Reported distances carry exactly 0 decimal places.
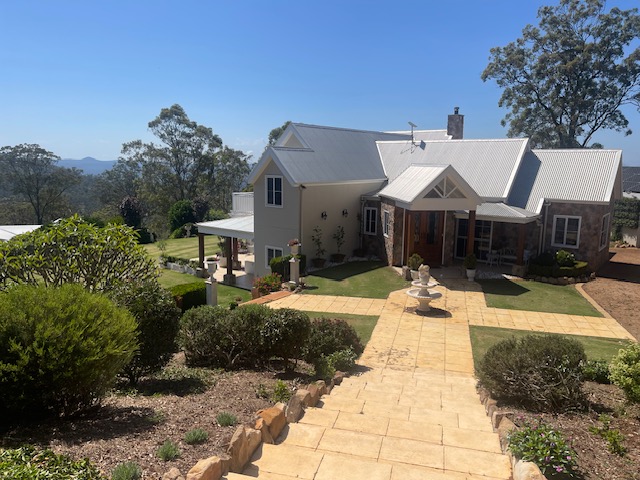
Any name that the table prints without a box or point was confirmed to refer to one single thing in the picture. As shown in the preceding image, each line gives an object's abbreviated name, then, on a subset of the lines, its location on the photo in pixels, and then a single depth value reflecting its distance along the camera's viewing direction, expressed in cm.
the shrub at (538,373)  729
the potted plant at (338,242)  2280
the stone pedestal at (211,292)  1716
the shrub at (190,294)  1666
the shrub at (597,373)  905
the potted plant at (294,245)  1900
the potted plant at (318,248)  2188
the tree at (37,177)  5325
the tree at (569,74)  3619
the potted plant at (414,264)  1938
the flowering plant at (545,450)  477
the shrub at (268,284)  1891
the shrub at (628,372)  690
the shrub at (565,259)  1994
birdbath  1552
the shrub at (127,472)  412
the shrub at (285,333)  935
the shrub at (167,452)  468
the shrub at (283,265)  2031
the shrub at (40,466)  383
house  2048
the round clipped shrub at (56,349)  546
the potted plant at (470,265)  1955
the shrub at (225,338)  953
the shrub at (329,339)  1007
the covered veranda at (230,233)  2314
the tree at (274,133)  5638
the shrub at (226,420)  580
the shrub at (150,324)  850
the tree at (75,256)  1048
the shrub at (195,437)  513
